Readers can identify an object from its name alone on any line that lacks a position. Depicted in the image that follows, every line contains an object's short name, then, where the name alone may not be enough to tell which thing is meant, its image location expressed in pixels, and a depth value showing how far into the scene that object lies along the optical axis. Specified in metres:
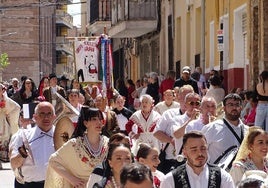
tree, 64.44
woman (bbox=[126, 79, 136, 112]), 32.31
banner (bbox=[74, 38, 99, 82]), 24.83
